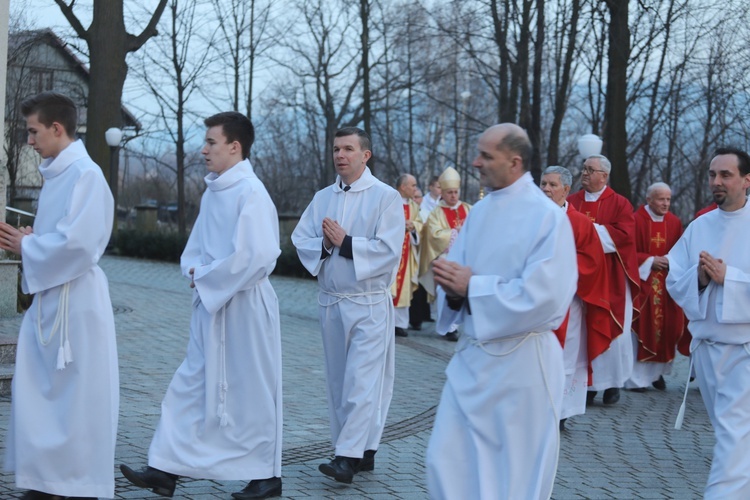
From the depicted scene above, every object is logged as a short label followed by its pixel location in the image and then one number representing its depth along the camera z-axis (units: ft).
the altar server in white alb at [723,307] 18.07
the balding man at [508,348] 14.58
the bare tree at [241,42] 99.04
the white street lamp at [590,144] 54.90
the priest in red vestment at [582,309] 26.43
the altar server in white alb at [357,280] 21.03
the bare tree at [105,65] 53.47
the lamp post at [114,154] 68.77
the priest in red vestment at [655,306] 35.04
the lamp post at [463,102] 128.65
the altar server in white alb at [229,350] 18.47
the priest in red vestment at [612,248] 30.99
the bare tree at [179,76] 94.89
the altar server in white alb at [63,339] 16.84
